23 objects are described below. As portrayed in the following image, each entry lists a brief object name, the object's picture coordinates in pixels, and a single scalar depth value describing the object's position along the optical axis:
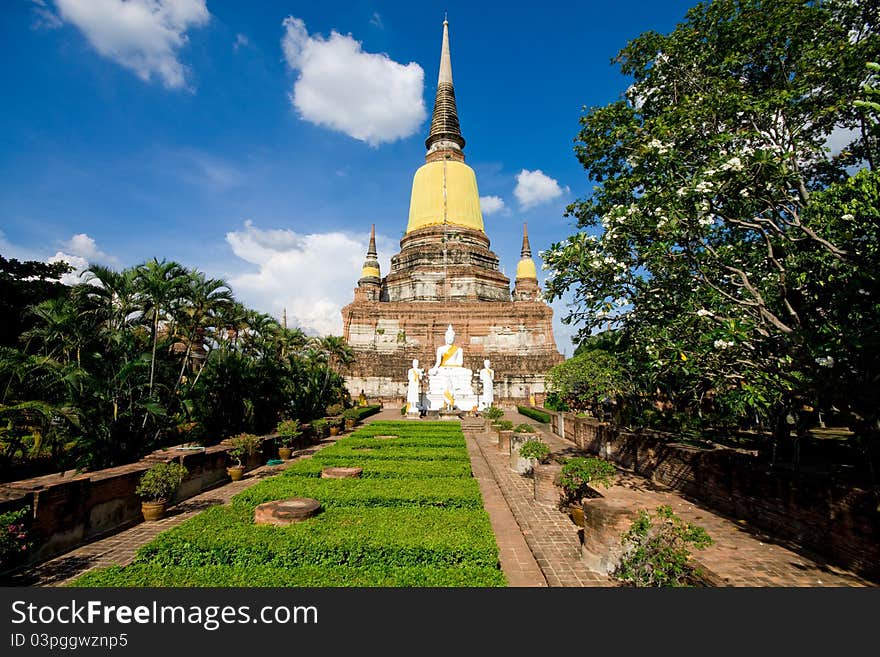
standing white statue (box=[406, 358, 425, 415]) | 31.14
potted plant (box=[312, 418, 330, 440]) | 18.97
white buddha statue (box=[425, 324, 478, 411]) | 32.09
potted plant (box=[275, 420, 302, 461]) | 15.47
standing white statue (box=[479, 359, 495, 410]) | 32.81
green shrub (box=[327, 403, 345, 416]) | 24.39
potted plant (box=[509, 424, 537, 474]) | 12.96
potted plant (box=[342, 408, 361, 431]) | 24.39
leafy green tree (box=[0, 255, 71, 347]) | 21.19
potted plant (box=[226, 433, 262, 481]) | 12.08
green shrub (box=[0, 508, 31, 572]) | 5.47
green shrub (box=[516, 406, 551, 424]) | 27.54
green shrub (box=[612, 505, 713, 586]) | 4.84
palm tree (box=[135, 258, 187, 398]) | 12.76
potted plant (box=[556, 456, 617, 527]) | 8.53
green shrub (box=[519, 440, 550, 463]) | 11.84
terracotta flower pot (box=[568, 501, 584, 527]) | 8.12
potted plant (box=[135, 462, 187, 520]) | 8.44
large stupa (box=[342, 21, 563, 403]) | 40.22
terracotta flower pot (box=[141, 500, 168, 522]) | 8.46
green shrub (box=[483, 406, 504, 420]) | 22.74
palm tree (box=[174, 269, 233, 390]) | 15.01
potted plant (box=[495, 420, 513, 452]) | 17.30
